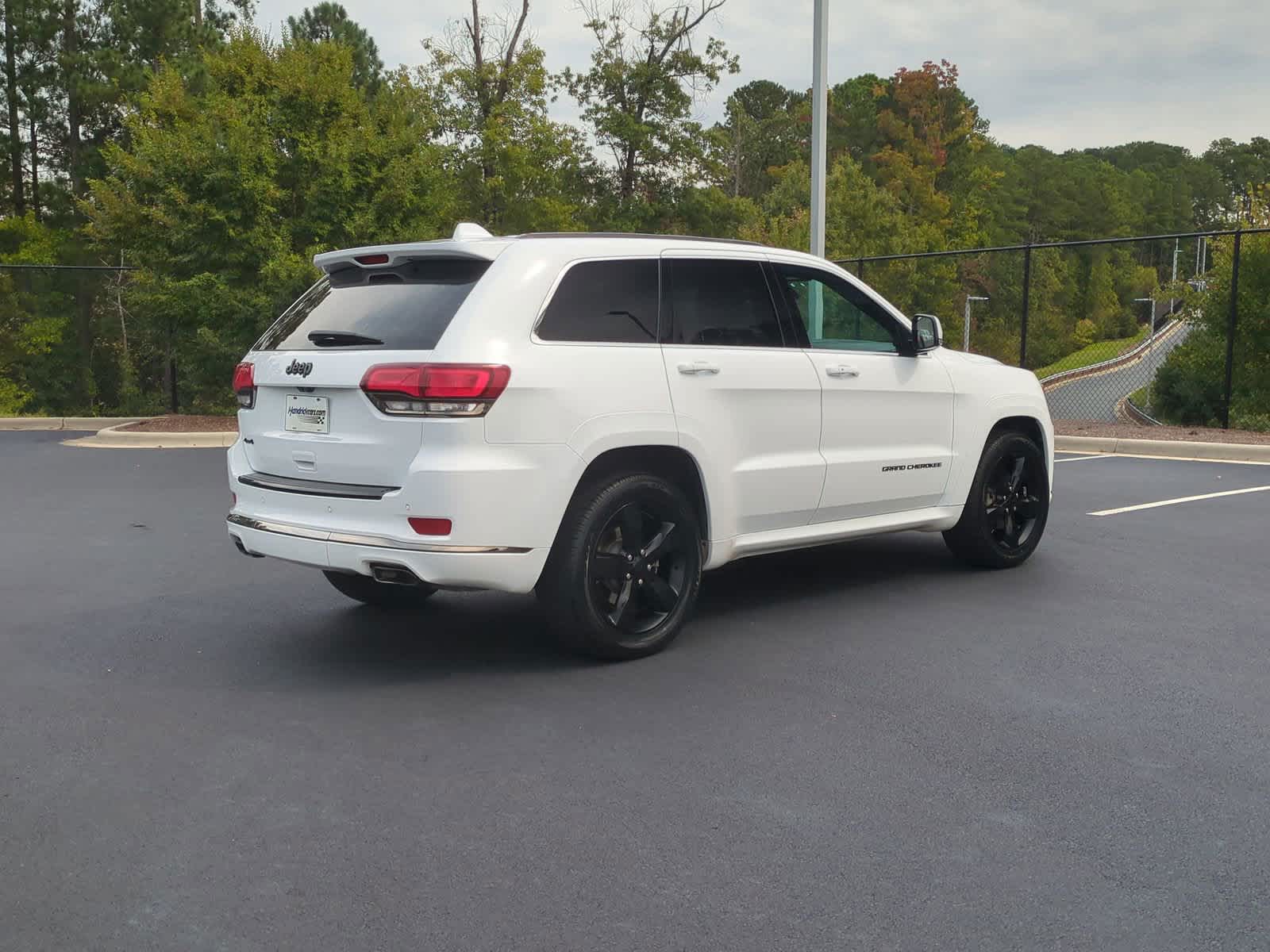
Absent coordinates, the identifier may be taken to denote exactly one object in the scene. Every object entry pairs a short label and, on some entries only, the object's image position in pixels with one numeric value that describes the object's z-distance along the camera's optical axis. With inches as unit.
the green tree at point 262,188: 729.6
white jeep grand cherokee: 197.0
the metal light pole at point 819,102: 621.0
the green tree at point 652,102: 1476.4
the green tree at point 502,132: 1414.9
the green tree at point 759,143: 3070.9
